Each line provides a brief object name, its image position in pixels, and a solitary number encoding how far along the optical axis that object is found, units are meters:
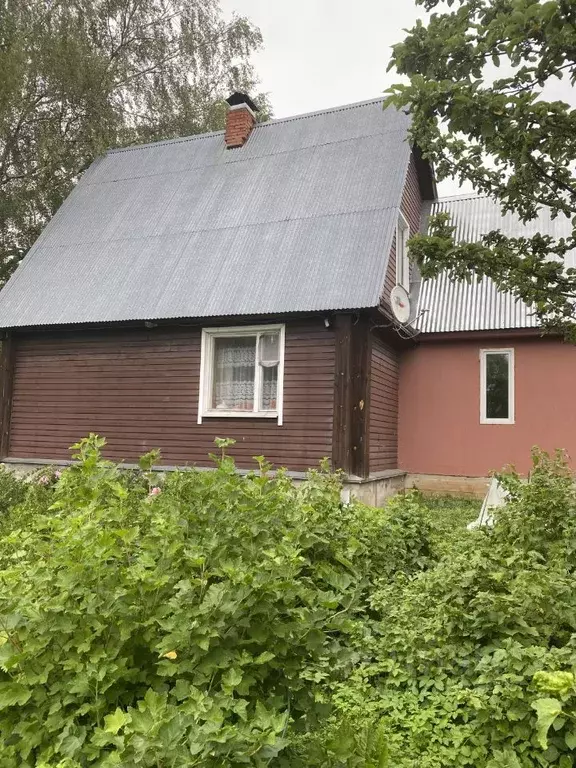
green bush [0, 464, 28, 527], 7.16
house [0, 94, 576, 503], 8.59
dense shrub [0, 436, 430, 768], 1.58
